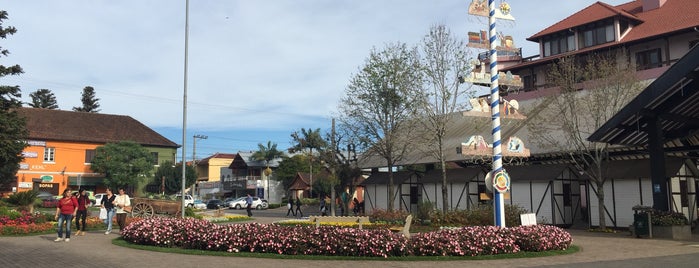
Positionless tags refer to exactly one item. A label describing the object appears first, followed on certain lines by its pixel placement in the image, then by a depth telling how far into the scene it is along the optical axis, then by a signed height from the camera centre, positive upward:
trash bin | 18.58 -1.25
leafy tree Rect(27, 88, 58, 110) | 85.81 +14.46
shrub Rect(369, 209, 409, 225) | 25.83 -1.34
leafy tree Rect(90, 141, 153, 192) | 57.16 +2.90
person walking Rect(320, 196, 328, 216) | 39.61 -1.17
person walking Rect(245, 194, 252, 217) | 36.27 -0.89
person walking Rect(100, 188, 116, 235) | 19.19 -0.53
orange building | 57.75 +5.07
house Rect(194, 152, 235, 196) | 100.38 +4.30
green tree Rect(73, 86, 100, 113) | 89.00 +14.48
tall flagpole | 20.98 +3.39
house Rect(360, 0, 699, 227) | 24.34 +1.32
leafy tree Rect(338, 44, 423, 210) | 30.84 +4.77
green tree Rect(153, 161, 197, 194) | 63.56 +1.69
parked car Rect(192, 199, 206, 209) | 55.53 -1.36
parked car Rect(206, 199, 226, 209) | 59.56 -1.44
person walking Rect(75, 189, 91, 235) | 18.53 -0.56
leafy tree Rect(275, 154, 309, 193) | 73.81 +2.83
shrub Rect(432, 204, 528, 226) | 22.95 -1.22
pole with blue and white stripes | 15.75 +2.13
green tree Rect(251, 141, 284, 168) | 78.25 +5.03
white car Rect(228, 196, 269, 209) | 58.53 -1.45
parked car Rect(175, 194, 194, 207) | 54.09 -0.92
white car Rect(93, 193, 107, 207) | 51.08 -0.75
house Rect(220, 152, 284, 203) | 74.00 +1.48
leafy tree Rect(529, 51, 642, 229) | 23.81 +3.50
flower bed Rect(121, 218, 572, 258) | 12.95 -1.22
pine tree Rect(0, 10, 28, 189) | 28.38 +3.71
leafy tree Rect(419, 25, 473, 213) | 28.80 +5.18
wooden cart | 23.64 -0.69
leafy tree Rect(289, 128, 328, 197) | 42.00 +5.36
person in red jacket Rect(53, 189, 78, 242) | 16.42 -0.58
